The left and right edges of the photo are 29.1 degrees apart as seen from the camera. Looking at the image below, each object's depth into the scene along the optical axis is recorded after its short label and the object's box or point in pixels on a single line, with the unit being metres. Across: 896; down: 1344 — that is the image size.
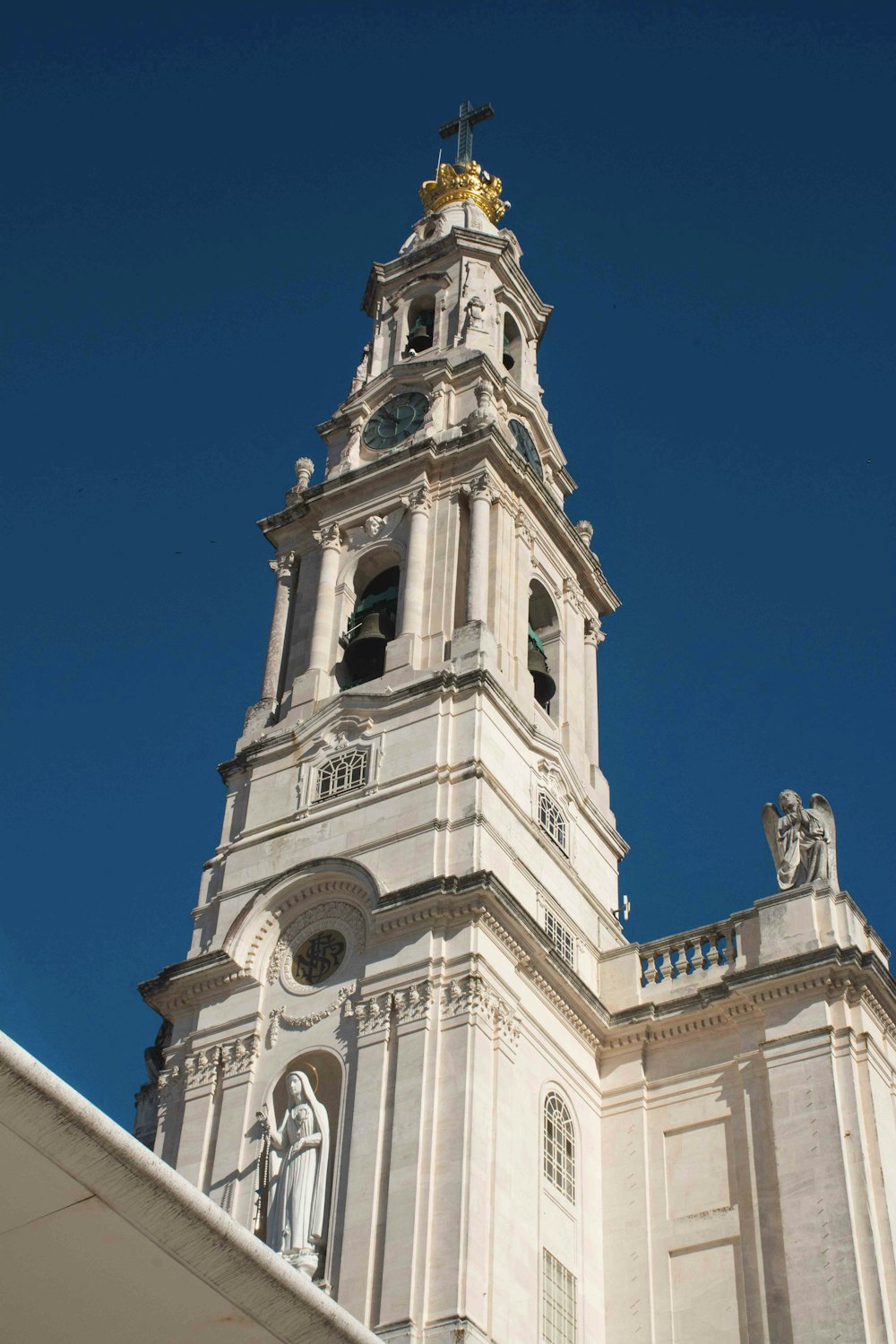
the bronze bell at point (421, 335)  50.31
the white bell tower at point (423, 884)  28.30
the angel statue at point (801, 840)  34.50
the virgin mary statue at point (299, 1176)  28.09
